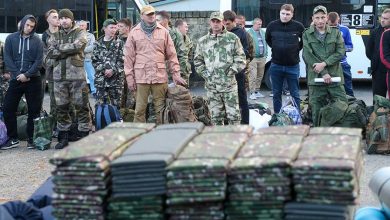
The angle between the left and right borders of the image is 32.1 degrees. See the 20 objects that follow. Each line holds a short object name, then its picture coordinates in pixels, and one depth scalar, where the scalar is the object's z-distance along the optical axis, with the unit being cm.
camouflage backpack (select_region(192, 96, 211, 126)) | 1016
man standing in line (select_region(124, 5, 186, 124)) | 918
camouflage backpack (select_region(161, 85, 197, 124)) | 926
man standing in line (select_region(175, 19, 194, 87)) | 1135
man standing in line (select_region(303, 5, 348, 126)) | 977
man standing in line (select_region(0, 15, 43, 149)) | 986
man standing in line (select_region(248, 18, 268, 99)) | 1573
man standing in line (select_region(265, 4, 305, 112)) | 1073
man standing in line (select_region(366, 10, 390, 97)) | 1072
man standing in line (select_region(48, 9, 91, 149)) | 980
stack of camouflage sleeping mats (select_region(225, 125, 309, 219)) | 361
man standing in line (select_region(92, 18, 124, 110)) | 1041
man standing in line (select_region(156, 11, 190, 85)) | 1041
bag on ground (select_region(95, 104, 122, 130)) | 1001
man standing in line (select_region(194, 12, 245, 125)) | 938
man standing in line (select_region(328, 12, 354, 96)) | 1208
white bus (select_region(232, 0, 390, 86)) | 1677
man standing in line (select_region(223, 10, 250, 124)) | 1031
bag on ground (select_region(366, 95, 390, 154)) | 916
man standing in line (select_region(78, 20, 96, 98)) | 1419
